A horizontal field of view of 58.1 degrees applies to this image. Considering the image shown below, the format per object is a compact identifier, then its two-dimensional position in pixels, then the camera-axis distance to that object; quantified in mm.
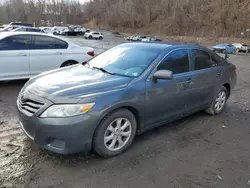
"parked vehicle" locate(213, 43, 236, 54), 28697
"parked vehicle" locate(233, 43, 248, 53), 31484
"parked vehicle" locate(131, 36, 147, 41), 43006
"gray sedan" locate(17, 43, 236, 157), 2748
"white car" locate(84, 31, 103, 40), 43844
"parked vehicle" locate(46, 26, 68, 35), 45559
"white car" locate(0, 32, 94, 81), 5902
